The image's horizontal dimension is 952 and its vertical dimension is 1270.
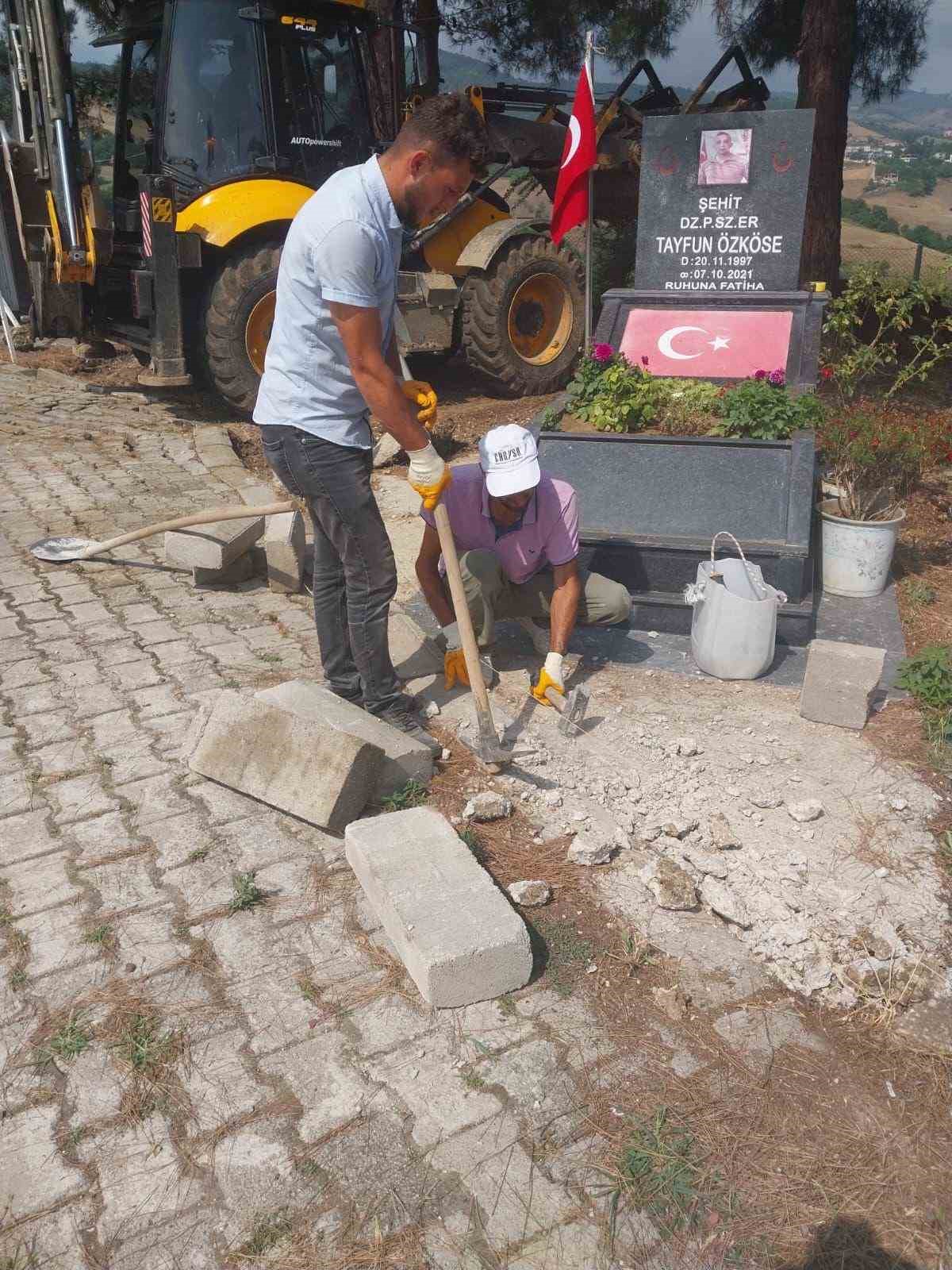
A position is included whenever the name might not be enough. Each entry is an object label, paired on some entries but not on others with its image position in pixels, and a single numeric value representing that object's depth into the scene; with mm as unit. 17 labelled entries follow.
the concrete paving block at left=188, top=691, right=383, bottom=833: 3168
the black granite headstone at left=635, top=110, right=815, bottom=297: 6281
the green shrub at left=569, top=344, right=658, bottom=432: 5621
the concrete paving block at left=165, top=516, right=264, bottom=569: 5191
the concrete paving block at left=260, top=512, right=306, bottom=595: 5164
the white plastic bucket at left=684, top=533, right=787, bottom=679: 4285
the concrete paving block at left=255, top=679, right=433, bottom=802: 3389
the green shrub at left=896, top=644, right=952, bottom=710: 4125
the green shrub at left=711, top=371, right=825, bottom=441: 5367
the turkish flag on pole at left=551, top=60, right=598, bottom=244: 6508
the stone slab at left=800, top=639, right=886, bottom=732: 3920
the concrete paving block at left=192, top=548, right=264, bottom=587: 5301
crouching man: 4004
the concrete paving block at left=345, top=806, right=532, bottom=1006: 2568
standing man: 3010
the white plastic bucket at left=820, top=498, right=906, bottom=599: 5121
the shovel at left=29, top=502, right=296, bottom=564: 5211
